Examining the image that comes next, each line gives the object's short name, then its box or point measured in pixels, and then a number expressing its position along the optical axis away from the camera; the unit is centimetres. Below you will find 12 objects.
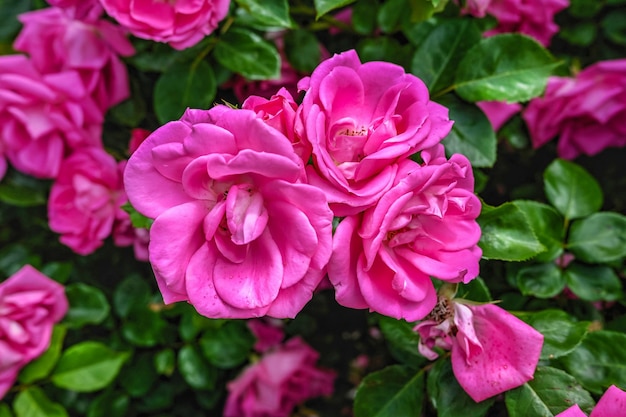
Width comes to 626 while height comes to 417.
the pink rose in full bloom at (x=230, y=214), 43
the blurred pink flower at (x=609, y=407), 48
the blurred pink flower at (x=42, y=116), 77
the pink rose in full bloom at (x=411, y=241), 44
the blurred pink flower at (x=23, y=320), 79
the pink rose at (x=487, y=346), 52
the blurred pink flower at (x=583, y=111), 80
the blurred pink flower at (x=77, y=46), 76
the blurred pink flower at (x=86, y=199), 82
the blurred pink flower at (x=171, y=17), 63
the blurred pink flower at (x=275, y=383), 98
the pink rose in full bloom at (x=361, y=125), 45
